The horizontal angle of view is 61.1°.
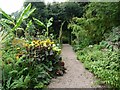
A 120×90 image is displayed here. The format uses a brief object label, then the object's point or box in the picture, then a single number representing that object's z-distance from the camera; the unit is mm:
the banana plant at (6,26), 1350
